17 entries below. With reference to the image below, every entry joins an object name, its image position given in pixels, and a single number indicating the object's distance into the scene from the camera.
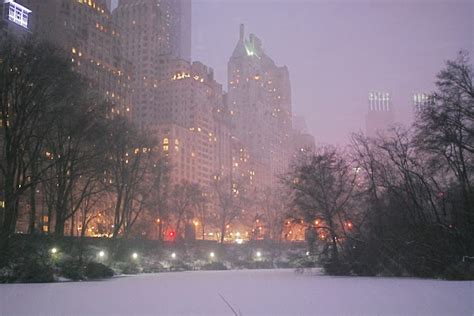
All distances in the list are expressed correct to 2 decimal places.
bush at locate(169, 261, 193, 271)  54.75
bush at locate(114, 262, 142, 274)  43.72
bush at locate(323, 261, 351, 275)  35.53
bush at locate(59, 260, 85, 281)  31.25
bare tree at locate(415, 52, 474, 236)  28.28
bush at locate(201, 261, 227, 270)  58.58
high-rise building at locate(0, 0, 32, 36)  101.71
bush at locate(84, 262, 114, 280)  32.84
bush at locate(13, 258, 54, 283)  27.12
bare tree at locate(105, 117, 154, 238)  45.16
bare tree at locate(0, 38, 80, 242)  29.12
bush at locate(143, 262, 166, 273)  49.61
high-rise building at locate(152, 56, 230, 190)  167.62
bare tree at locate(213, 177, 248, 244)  90.09
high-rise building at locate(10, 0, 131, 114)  128.38
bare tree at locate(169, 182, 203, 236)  82.44
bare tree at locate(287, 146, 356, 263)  38.62
